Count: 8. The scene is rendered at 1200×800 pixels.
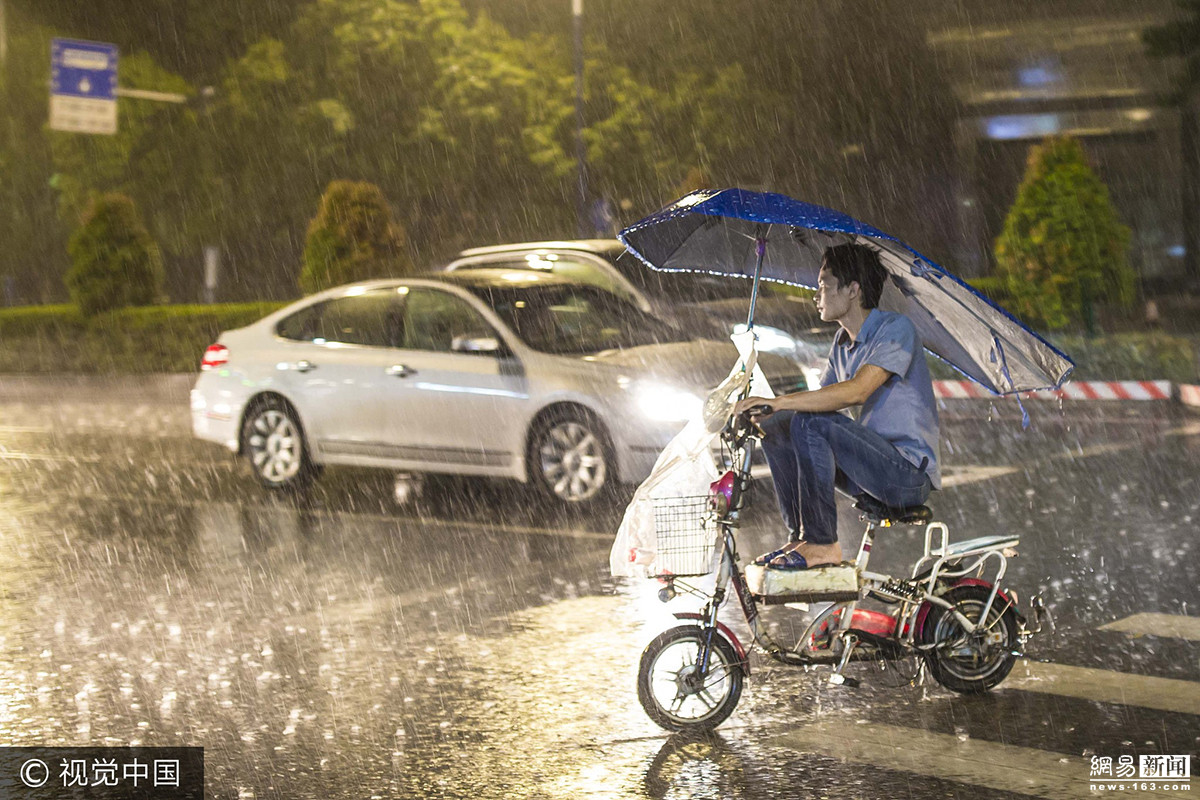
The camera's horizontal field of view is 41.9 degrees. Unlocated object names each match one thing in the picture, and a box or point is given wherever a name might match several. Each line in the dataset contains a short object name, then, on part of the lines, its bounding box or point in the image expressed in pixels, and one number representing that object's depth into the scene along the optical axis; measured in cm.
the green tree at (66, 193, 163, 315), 3033
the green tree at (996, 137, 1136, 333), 2120
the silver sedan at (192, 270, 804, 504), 1033
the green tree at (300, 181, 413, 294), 2764
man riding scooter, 562
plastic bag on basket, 534
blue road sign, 2819
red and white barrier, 1548
